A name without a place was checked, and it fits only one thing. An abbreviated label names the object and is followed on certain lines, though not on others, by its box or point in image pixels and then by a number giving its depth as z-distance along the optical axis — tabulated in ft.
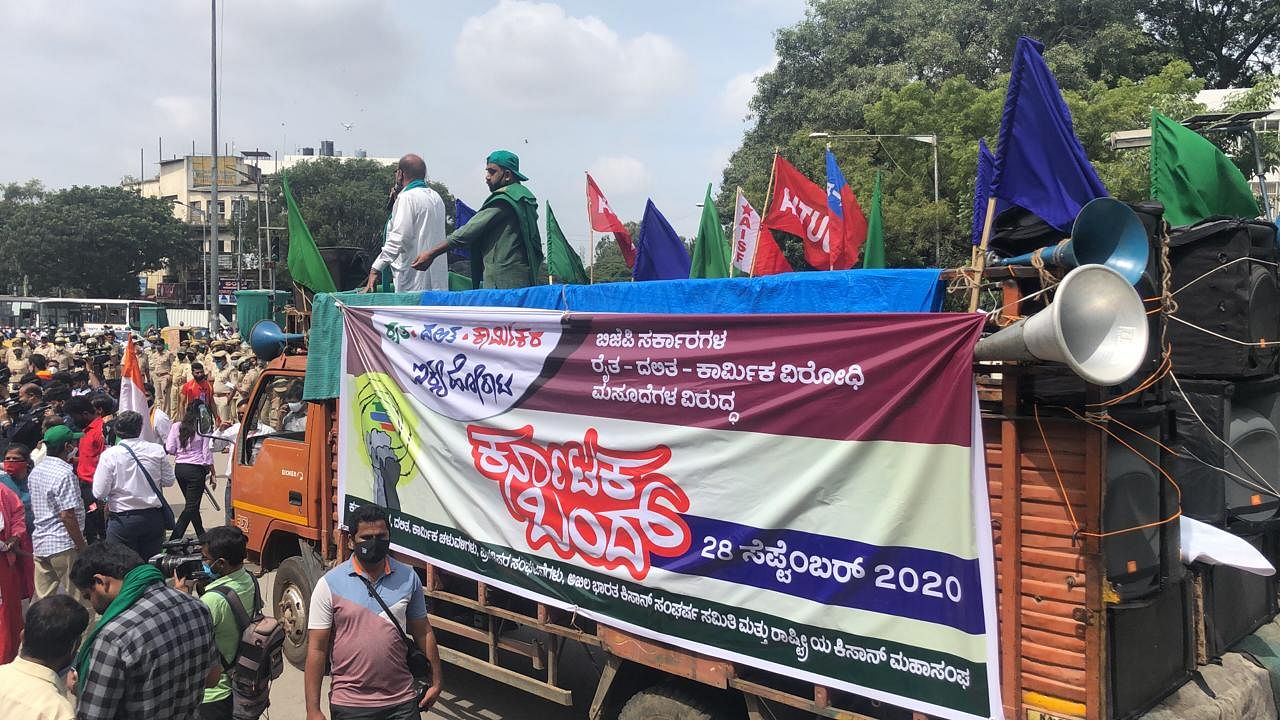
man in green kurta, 20.76
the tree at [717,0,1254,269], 56.29
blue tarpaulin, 10.78
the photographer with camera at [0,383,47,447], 21.35
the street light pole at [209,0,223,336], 70.54
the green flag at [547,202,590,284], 24.66
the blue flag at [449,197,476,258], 32.12
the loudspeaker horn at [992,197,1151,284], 9.32
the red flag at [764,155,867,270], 29.32
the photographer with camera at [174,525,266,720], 11.88
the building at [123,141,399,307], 195.21
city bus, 150.71
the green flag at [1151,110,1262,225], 14.71
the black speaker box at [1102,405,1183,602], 9.29
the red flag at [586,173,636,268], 30.68
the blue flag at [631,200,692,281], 26.35
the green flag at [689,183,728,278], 25.74
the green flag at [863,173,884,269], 23.27
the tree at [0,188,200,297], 179.83
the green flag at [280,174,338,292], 21.74
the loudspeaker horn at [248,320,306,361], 21.25
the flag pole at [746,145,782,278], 27.20
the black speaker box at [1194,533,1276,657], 11.72
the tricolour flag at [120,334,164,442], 27.61
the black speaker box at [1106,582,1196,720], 9.57
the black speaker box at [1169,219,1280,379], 12.57
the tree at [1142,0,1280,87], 91.20
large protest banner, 9.68
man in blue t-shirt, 11.45
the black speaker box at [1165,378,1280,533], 12.12
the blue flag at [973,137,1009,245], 18.56
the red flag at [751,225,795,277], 27.58
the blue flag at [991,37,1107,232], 10.71
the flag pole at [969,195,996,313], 9.91
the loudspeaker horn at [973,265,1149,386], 8.16
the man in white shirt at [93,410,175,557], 20.45
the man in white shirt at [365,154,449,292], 22.03
